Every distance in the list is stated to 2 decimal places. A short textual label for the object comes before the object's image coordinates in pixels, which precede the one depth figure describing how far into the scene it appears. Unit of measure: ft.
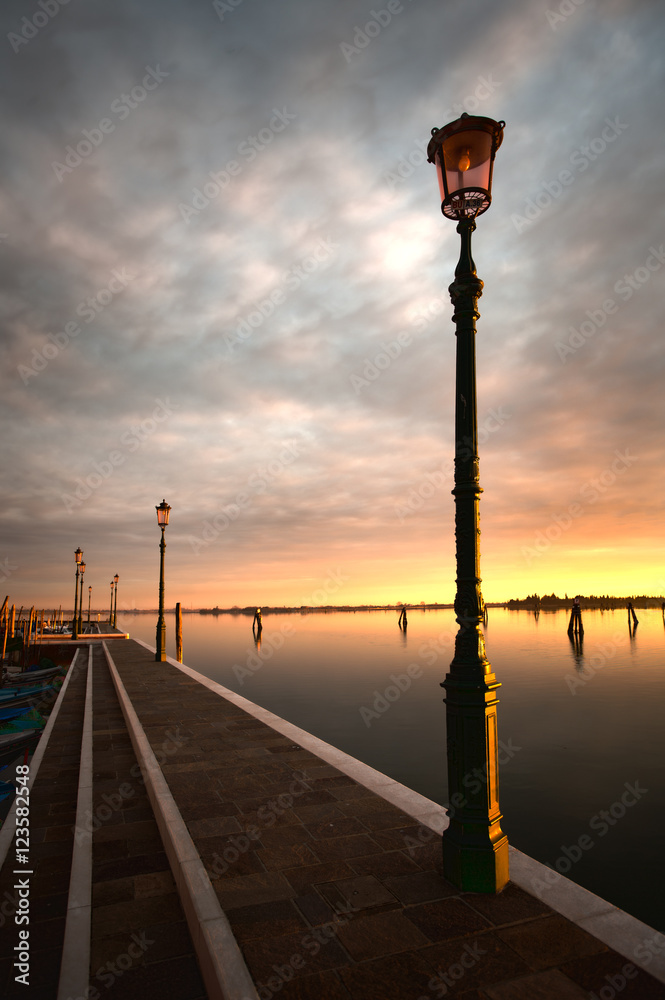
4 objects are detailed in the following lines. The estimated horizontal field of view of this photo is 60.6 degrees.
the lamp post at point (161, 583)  65.98
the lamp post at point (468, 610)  12.84
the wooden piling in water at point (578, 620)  167.07
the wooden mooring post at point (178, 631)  80.50
